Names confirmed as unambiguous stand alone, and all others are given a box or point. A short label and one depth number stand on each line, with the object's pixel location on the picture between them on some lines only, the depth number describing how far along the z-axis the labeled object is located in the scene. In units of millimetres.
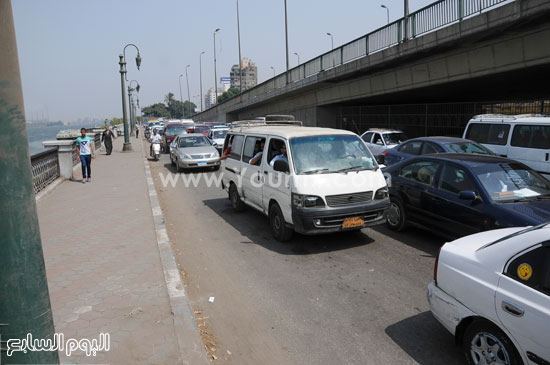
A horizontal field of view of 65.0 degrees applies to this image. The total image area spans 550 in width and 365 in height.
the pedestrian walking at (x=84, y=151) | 14492
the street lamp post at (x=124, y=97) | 27734
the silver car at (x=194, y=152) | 17359
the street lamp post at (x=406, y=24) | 18800
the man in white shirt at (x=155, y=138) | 23444
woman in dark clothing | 25703
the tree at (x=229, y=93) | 153212
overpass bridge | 14492
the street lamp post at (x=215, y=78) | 63006
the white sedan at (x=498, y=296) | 3045
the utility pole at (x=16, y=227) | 2791
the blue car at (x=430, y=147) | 11406
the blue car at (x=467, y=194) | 5872
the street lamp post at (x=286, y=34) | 35050
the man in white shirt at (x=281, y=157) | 7794
